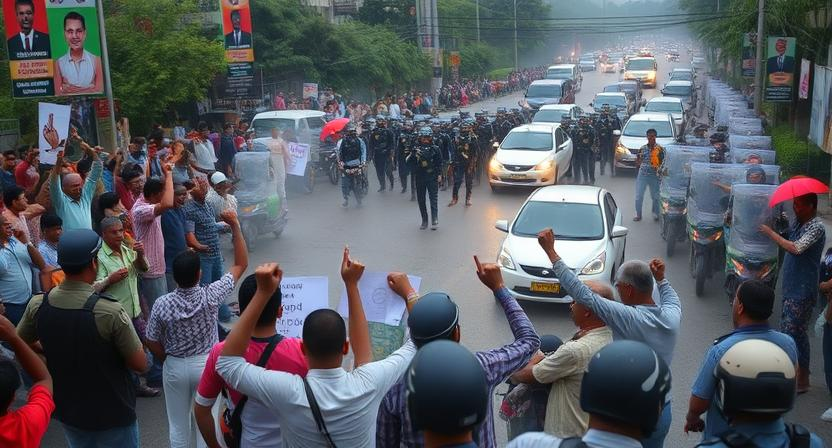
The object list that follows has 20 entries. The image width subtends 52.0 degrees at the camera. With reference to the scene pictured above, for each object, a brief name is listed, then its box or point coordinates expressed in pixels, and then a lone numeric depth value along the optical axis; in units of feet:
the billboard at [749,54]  88.22
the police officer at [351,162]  58.59
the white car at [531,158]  63.67
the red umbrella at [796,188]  23.18
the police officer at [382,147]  65.05
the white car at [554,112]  89.56
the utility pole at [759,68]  80.84
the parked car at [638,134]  71.41
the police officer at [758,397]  9.27
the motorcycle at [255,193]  46.03
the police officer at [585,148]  66.39
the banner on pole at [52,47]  48.88
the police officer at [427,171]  50.24
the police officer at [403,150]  61.57
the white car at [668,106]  98.25
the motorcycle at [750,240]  30.81
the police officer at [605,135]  72.54
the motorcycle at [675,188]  42.83
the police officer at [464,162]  60.18
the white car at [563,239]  33.78
